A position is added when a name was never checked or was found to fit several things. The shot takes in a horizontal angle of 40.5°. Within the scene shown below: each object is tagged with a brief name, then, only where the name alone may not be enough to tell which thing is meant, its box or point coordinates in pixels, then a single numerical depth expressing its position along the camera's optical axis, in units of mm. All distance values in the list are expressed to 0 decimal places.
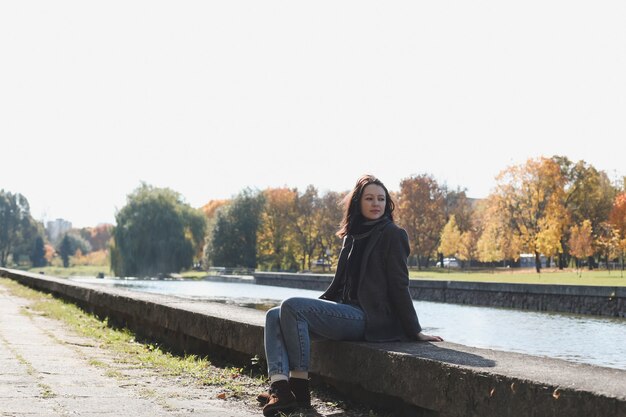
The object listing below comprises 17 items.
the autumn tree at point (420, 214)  72688
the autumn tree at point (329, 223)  74500
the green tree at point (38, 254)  124750
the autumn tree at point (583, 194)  63500
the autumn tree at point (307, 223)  77000
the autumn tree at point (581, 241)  55344
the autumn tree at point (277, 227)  76938
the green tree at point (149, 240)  64938
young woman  5004
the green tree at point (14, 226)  120062
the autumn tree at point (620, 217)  55875
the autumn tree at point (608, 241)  54591
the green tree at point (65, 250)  130625
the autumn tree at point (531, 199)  57000
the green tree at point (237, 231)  75875
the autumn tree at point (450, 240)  71938
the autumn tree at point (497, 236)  58481
